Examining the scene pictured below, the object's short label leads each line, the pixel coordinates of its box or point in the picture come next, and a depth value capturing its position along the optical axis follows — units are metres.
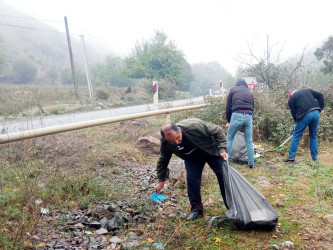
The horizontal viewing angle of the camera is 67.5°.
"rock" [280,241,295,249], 2.29
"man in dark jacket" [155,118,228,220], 2.64
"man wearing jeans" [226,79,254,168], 4.64
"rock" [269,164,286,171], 4.70
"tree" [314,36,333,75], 20.12
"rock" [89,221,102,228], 2.75
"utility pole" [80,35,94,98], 23.58
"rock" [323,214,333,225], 2.68
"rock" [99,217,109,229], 2.76
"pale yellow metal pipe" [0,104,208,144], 2.79
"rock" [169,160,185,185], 4.07
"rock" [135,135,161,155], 5.50
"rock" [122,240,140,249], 2.38
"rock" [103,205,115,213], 3.02
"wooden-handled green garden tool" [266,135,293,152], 5.77
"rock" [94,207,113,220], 2.90
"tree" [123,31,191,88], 29.20
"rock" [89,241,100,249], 2.39
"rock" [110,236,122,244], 2.51
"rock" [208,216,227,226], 2.82
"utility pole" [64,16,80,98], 20.38
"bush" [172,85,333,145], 6.47
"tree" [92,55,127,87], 45.39
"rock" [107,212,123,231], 2.74
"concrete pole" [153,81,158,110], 6.96
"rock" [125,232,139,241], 2.58
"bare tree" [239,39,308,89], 8.49
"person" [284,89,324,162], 4.74
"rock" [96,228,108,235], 2.63
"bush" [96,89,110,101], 23.23
